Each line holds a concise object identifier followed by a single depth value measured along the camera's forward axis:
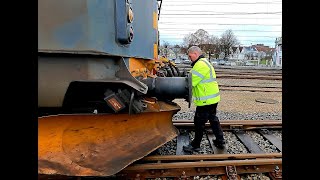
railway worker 3.00
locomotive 1.79
